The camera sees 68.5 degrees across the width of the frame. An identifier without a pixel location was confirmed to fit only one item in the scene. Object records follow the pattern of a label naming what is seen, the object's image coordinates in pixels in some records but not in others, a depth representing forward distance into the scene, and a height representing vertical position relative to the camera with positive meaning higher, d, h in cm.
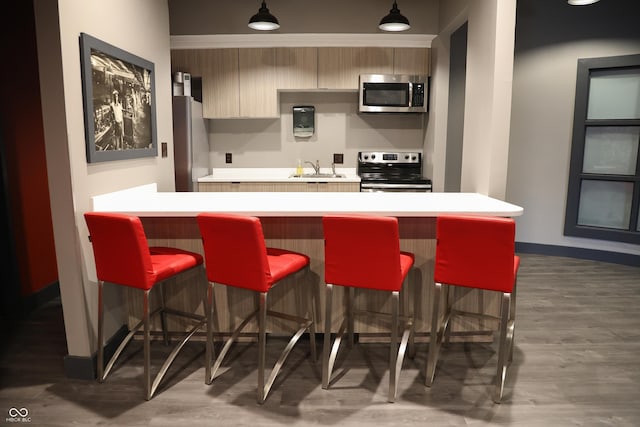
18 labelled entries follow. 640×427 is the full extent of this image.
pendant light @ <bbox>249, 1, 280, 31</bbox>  409 +106
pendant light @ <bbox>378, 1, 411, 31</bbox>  413 +106
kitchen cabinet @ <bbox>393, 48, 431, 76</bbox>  496 +88
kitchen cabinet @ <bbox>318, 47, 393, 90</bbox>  495 +85
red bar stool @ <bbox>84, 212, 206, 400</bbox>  225 -61
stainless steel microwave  494 +55
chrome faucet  536 -25
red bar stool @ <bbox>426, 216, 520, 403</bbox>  218 -54
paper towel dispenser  533 +28
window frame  464 -21
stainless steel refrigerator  445 +1
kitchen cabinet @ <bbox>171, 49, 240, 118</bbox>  496 +74
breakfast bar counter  263 -55
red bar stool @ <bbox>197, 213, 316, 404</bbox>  222 -59
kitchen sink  525 -35
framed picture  246 +24
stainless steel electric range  534 -24
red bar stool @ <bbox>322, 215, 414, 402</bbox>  223 -56
